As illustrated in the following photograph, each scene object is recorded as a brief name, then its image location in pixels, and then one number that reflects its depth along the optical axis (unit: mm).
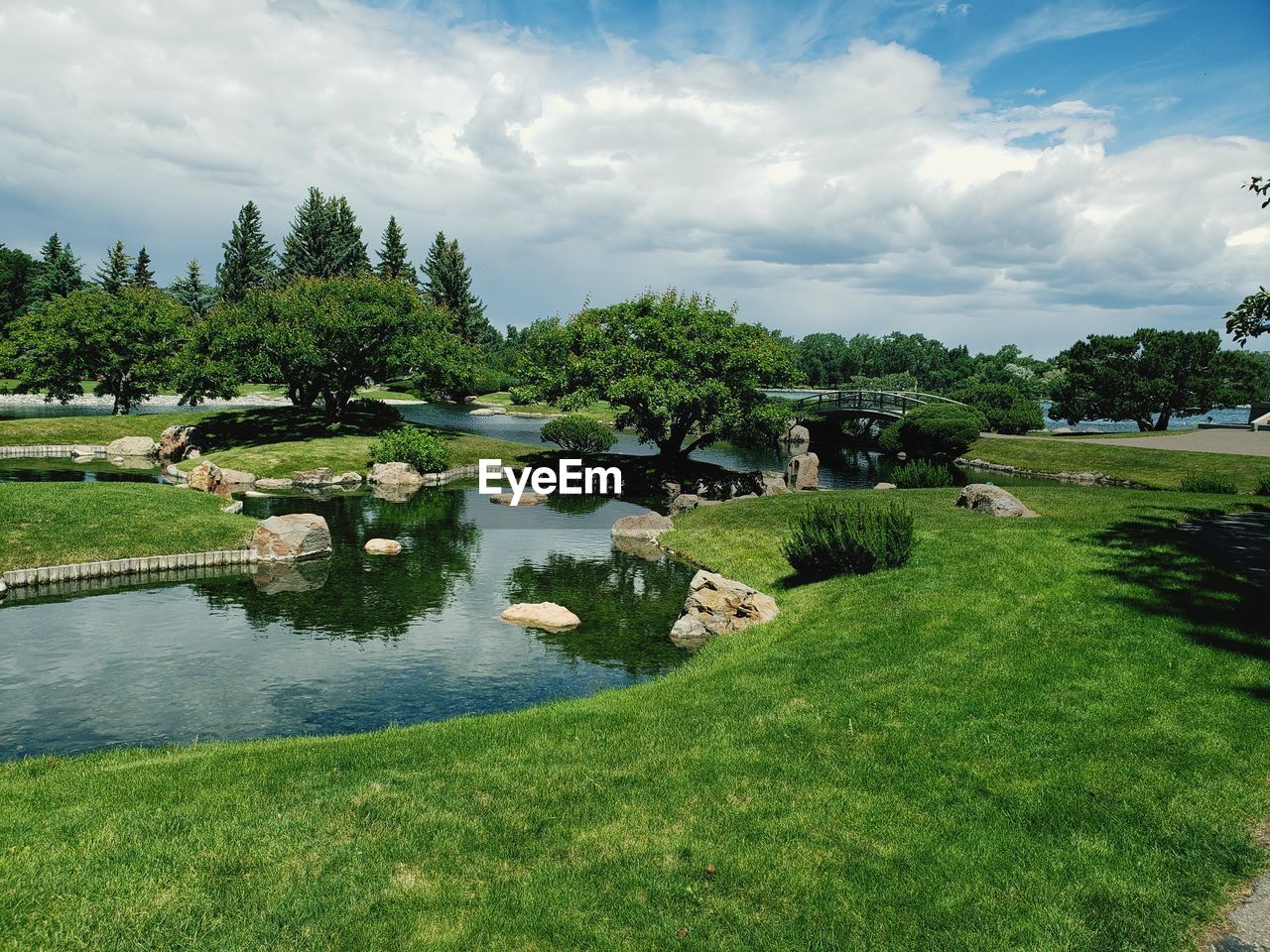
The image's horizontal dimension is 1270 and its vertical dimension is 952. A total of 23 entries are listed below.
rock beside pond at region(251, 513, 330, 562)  28391
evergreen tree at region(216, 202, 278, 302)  121500
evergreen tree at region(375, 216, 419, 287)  134125
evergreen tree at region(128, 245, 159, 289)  126375
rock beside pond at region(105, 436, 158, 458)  53312
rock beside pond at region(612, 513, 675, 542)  33844
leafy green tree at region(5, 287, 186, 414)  63031
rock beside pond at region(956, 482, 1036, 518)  29155
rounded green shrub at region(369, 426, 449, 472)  49344
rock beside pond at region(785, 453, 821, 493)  47625
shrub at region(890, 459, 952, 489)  43500
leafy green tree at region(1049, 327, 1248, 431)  80750
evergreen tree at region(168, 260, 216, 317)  128125
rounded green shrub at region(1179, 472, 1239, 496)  37344
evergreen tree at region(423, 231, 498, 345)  140875
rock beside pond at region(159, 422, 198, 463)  54094
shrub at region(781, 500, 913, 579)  21188
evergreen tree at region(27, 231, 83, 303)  116562
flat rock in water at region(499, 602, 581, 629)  21812
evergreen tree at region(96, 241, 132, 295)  124188
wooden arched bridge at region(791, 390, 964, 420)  78062
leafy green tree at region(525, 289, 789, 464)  47000
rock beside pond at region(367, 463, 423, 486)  46906
